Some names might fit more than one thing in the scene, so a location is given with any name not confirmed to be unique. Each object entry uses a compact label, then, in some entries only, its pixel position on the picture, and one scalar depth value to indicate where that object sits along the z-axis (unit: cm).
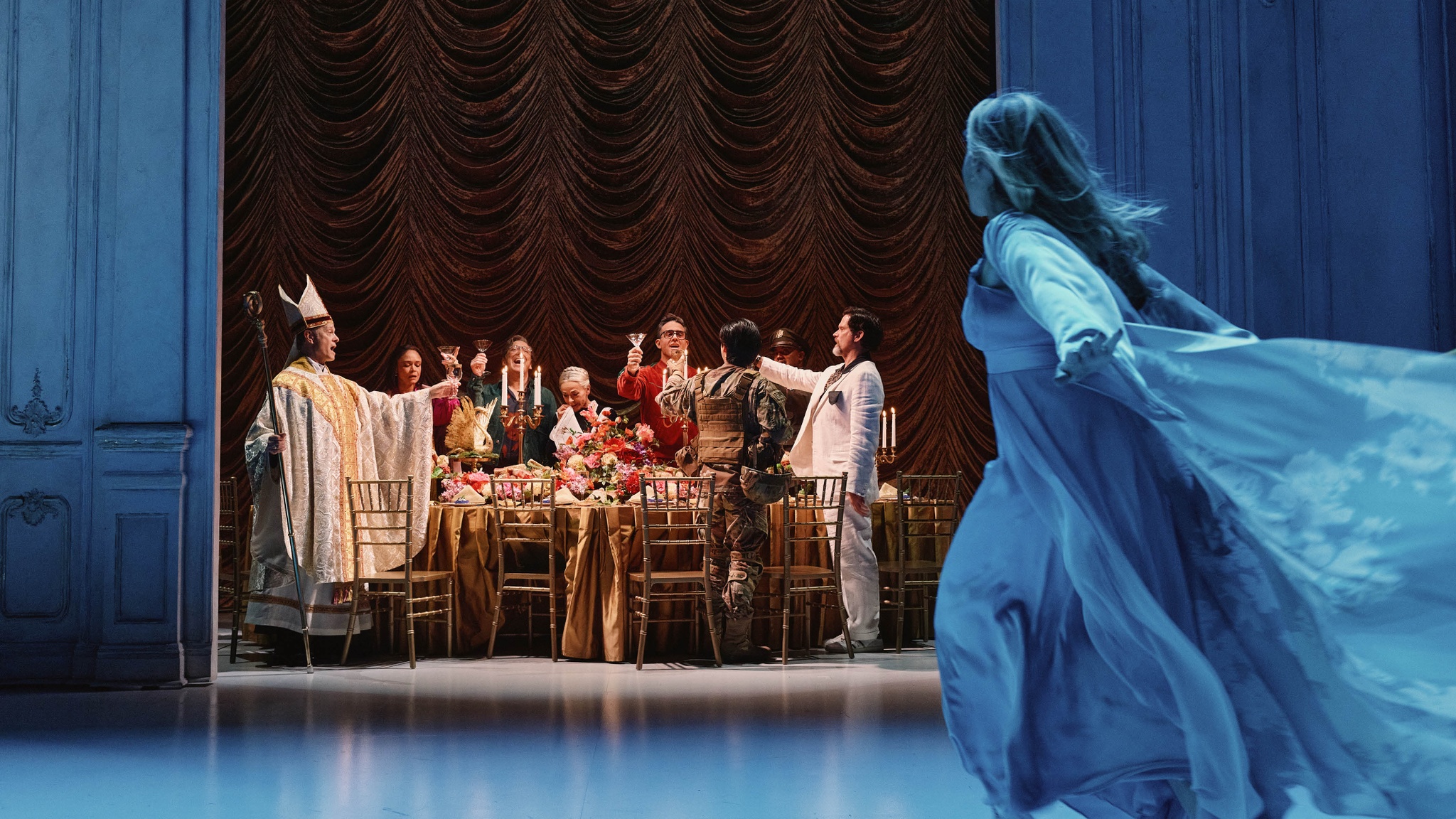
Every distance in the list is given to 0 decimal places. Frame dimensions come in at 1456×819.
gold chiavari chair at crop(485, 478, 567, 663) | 648
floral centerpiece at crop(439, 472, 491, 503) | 682
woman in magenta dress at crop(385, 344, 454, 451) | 829
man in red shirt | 799
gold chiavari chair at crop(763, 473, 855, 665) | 649
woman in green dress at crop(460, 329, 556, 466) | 855
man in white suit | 693
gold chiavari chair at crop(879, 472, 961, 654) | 716
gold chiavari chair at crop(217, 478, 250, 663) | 675
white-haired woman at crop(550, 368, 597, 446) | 841
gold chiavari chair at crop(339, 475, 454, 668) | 628
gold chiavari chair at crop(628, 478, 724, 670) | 616
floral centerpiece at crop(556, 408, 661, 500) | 666
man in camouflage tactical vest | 640
